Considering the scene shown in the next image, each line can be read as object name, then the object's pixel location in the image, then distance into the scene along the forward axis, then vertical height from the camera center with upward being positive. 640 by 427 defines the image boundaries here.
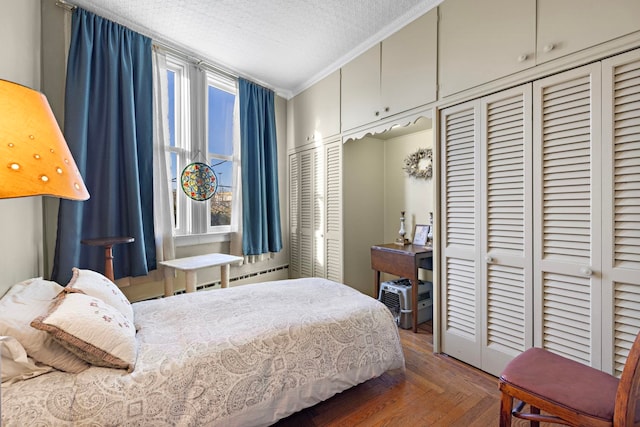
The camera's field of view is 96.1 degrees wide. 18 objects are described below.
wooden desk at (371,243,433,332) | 2.58 -0.49
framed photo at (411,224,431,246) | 2.99 -0.27
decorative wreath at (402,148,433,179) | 3.04 +0.50
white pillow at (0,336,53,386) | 0.96 -0.53
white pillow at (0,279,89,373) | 1.02 -0.46
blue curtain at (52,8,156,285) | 2.15 +0.54
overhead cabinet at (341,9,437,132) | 2.21 +1.17
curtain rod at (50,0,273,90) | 2.21 +1.54
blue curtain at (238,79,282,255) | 3.35 +0.46
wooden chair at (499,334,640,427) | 0.95 -0.69
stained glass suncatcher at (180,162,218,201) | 2.92 +0.30
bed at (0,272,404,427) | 0.99 -0.65
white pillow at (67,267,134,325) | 1.38 -0.40
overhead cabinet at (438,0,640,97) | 1.46 +1.02
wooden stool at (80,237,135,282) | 2.07 -0.29
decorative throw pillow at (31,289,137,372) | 1.03 -0.46
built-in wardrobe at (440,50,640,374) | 1.44 -0.06
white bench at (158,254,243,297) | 2.45 -0.49
